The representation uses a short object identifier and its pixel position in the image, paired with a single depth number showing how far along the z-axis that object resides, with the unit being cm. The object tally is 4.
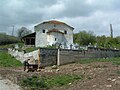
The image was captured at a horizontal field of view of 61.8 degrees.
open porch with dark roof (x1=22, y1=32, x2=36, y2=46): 2475
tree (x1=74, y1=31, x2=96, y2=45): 2809
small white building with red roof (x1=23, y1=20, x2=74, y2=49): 2452
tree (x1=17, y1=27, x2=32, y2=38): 3782
